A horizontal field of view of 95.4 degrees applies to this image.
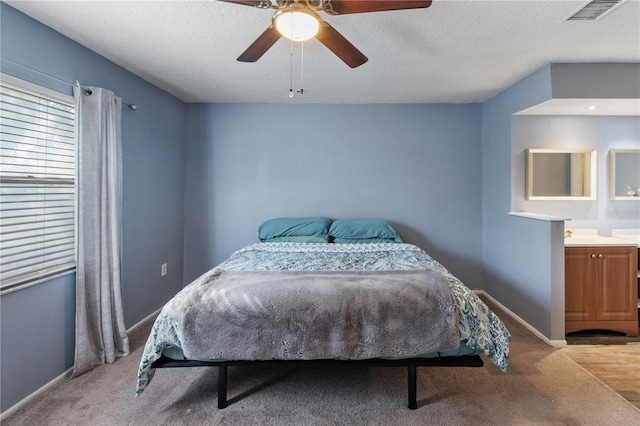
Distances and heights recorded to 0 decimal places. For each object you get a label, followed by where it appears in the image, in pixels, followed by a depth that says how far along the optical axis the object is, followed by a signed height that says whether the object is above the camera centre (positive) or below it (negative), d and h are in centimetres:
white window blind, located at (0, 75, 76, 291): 165 +18
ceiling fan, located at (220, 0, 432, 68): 135 +95
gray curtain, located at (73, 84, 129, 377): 203 -16
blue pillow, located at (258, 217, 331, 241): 314 -18
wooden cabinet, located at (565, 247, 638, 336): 247 -66
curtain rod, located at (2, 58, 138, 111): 170 +88
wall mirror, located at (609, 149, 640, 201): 296 +37
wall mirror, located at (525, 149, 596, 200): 292 +38
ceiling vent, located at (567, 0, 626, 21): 165 +119
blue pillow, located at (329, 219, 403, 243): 312 -20
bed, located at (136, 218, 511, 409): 155 -61
